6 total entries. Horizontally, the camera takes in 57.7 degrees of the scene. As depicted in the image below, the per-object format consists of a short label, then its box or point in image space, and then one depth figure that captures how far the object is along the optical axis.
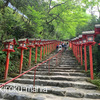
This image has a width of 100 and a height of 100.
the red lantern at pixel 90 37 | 4.97
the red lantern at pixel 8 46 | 4.76
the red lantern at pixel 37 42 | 8.14
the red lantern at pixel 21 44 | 5.69
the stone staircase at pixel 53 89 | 3.31
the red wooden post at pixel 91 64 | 4.76
